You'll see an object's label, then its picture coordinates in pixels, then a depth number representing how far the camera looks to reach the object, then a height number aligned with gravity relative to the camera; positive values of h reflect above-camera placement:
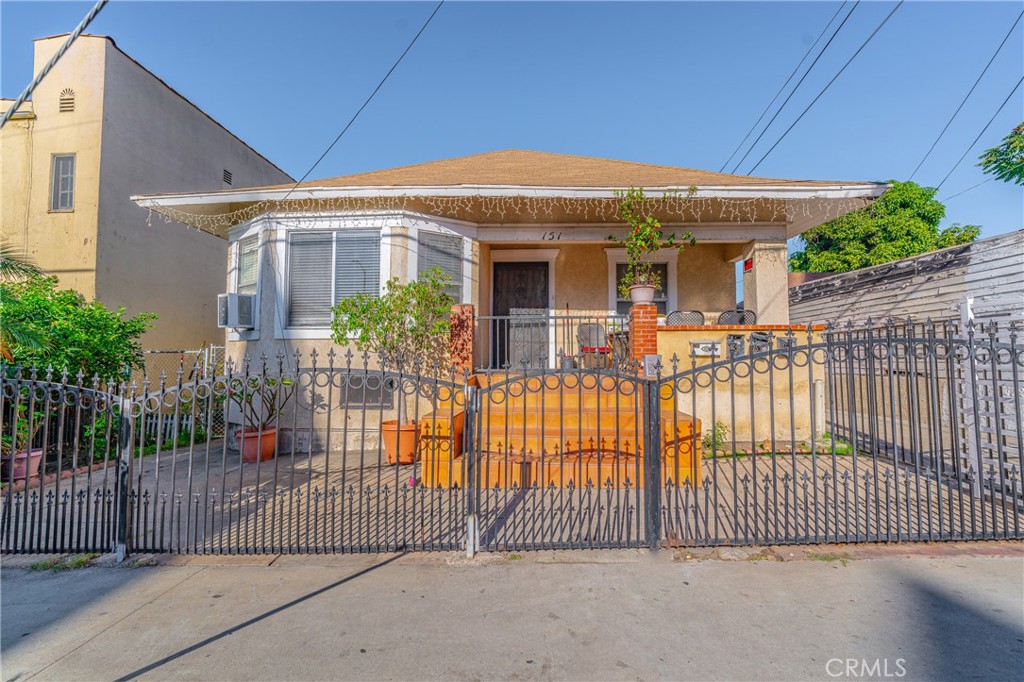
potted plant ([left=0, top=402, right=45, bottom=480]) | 6.30 -1.17
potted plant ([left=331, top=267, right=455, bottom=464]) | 7.44 +0.66
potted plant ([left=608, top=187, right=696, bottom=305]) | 6.97 +2.08
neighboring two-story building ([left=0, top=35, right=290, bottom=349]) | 10.56 +4.26
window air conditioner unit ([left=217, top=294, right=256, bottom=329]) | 8.30 +0.90
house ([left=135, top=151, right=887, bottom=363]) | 7.72 +2.50
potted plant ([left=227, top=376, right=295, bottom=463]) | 7.66 -0.97
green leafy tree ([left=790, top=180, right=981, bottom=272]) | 20.95 +5.86
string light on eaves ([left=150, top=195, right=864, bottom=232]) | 7.98 +2.64
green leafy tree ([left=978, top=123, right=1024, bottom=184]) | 7.32 +3.17
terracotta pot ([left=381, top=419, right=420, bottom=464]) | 6.66 -1.08
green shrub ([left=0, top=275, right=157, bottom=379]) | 6.65 +0.52
